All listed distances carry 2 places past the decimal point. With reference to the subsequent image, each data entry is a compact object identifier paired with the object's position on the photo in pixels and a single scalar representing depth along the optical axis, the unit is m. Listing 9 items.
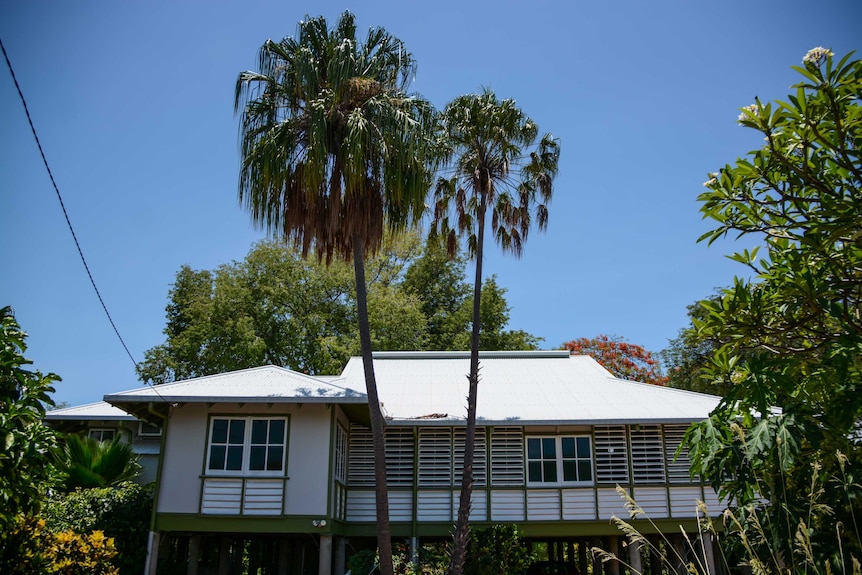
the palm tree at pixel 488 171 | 19.00
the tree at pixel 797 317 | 7.38
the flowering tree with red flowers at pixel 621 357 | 42.22
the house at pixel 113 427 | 21.55
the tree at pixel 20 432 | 9.51
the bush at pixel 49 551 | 10.86
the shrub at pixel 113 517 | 17.12
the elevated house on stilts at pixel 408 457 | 17.09
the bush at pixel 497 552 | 17.23
